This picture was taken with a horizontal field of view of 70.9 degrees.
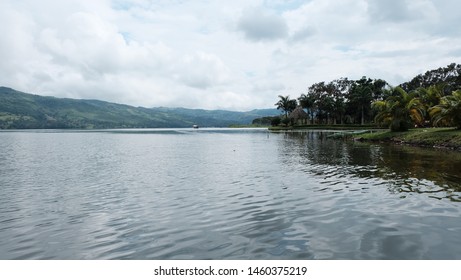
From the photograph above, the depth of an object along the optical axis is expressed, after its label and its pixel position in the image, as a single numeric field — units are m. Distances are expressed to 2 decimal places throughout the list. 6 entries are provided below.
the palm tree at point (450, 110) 48.44
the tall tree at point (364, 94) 124.19
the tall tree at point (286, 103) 163.88
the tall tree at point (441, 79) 114.25
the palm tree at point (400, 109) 62.06
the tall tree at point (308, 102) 148.75
